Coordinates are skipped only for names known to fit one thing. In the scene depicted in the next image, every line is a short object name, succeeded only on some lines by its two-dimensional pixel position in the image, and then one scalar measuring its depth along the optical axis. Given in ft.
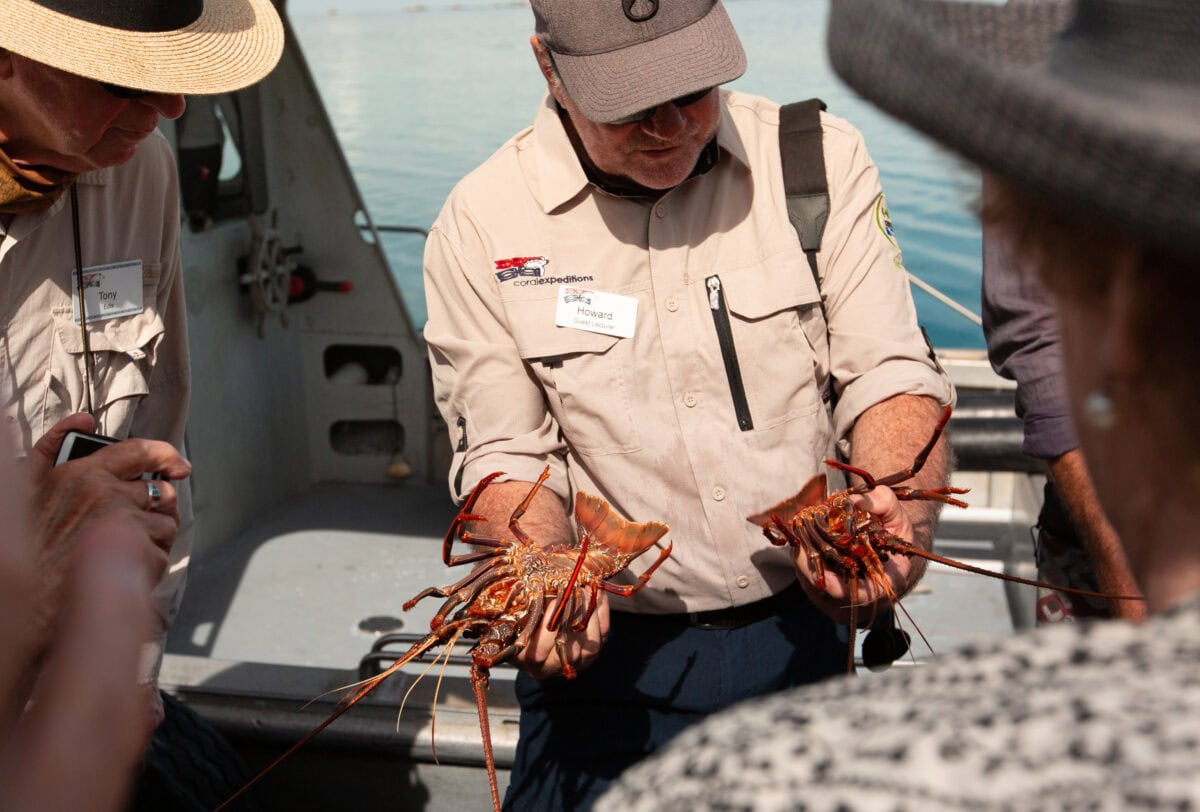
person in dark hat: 2.44
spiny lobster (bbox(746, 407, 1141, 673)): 7.59
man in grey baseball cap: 7.98
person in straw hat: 7.18
